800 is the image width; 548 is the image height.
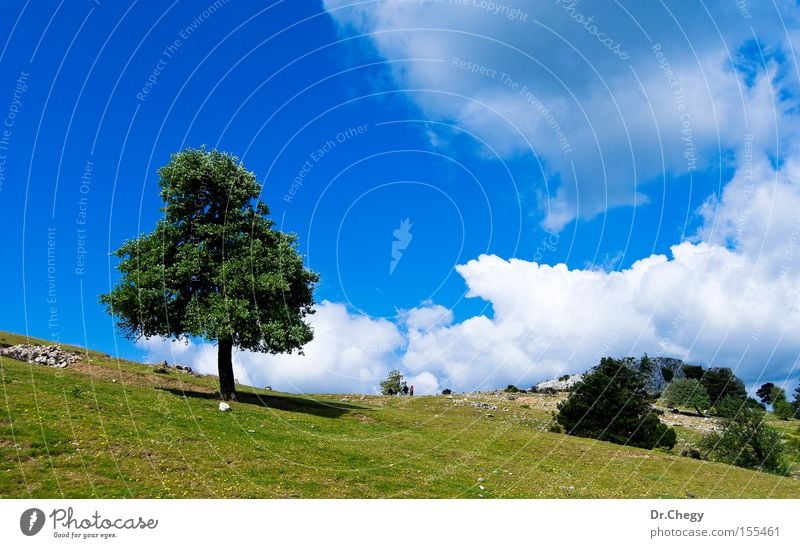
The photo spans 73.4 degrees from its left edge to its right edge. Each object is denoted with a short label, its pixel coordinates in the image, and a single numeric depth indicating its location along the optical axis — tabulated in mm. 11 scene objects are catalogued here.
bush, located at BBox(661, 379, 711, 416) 110062
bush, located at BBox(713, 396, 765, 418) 68775
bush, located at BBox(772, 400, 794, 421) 123312
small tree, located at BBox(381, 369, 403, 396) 90938
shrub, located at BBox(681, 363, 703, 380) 147875
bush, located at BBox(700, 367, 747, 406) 123150
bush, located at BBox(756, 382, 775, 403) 155775
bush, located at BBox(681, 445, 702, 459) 49569
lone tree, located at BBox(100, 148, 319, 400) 37281
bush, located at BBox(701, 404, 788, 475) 48656
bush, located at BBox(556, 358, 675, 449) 52219
